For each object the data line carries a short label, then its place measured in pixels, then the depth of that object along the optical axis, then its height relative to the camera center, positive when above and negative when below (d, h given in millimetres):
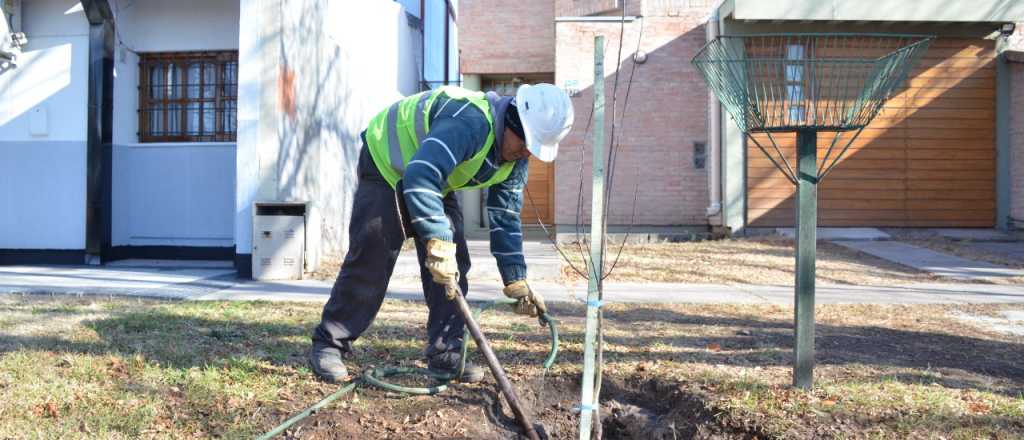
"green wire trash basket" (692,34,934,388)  3383 +533
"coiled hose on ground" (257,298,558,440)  3249 -790
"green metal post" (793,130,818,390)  3398 -142
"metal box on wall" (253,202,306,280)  8109 -333
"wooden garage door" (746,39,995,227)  13117 +1012
